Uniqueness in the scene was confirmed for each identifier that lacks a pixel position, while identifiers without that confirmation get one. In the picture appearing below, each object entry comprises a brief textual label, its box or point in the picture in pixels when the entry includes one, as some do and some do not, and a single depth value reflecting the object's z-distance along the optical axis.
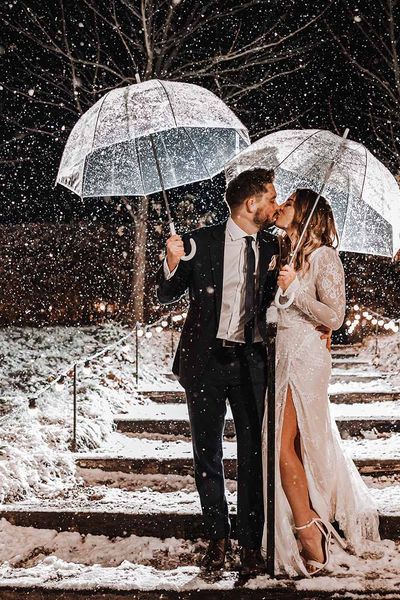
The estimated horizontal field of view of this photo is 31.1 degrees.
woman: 3.90
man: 3.97
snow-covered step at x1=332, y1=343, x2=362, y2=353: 12.86
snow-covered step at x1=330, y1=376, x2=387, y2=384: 9.71
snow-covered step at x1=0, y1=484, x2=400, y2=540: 4.67
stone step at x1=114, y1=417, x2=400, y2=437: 6.98
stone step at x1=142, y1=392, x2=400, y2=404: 8.33
